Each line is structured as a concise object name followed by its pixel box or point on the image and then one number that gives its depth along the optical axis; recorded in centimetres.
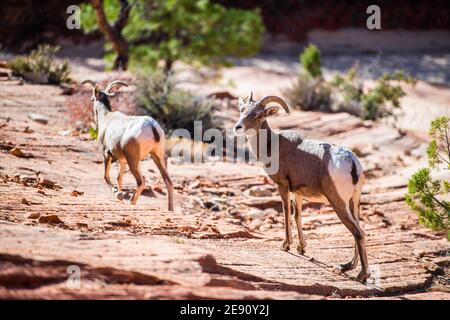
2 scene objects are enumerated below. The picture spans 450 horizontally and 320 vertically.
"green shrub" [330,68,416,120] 1916
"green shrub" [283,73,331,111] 1920
